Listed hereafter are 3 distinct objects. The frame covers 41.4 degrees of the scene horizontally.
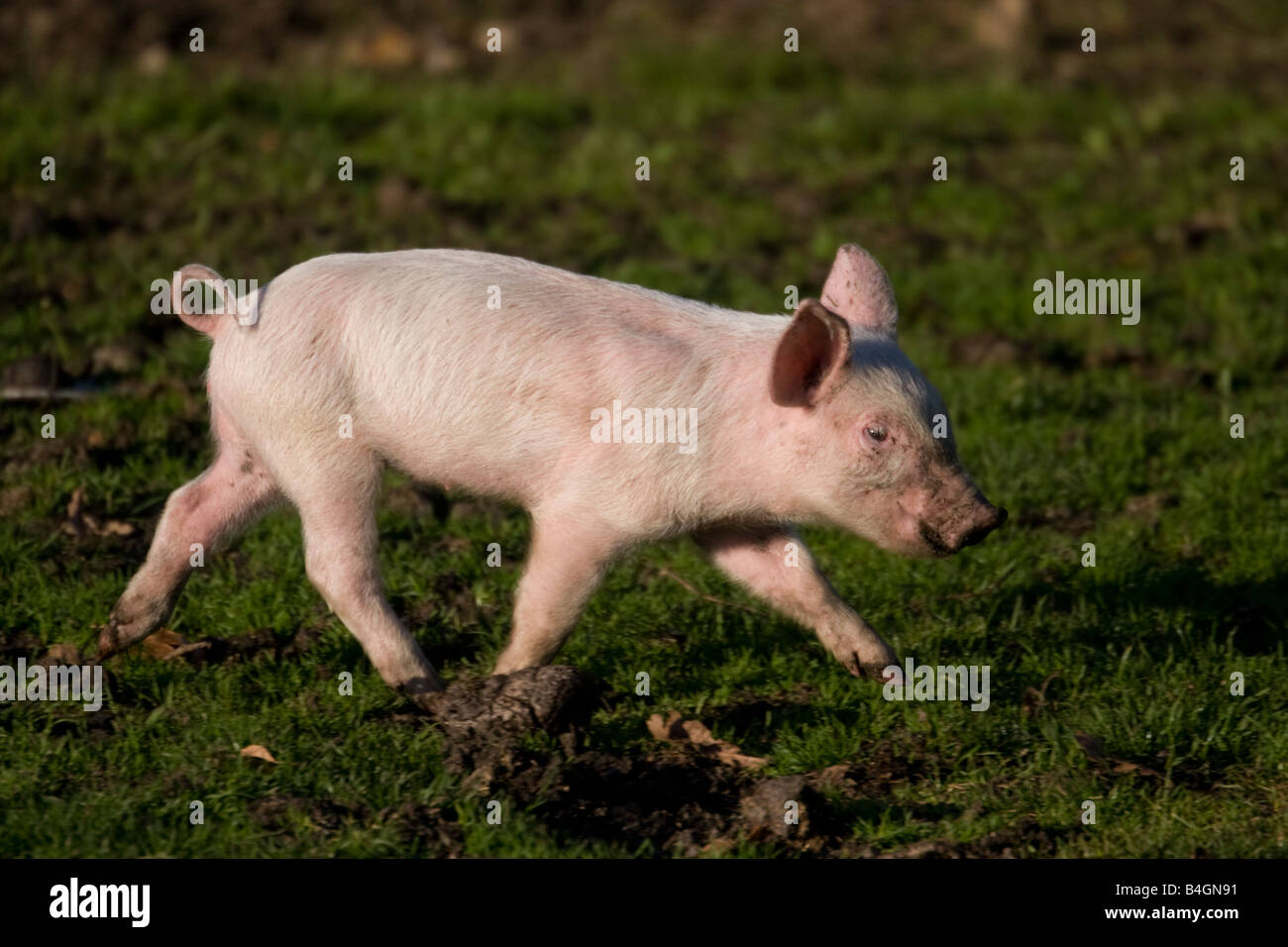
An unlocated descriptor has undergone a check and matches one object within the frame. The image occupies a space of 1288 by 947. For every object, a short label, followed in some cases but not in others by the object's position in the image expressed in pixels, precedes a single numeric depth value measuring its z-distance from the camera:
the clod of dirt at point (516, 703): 4.50
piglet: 4.57
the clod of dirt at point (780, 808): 4.23
